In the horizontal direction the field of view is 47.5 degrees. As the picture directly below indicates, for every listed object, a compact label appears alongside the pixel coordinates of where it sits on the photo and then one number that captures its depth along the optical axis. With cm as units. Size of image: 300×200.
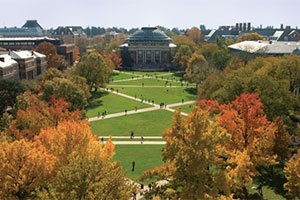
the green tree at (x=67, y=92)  5700
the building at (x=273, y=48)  9244
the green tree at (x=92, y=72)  8256
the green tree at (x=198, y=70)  8831
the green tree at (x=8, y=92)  5650
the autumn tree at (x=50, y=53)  10656
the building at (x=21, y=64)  7606
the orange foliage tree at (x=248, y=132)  3030
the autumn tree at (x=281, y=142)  3681
